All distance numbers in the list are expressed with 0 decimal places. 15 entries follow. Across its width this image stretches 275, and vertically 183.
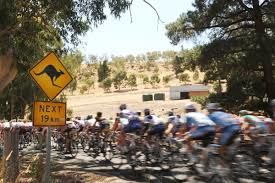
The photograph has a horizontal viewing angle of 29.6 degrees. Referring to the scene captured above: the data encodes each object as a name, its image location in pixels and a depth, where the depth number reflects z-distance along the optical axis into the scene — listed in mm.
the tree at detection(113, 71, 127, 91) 121875
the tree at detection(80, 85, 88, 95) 125188
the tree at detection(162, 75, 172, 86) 123250
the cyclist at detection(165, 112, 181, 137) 15836
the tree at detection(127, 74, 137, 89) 122312
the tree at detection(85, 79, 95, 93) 128575
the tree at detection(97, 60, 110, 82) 133000
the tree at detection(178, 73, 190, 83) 120562
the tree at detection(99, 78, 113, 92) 120500
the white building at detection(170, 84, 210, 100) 88562
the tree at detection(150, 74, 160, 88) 123250
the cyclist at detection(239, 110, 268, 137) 12773
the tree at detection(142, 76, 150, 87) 124700
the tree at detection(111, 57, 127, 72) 152538
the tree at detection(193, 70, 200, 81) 119562
